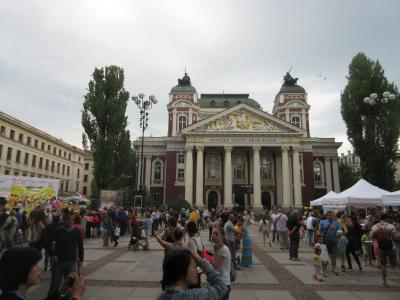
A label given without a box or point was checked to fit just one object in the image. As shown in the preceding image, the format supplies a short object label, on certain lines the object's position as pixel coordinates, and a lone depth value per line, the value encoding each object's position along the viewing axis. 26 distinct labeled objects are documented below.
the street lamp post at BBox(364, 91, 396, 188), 28.11
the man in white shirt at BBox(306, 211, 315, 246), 16.27
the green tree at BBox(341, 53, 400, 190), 28.16
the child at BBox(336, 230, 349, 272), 10.17
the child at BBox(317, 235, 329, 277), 9.09
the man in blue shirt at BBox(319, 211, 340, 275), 10.22
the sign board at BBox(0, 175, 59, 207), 19.44
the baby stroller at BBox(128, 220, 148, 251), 14.26
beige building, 43.94
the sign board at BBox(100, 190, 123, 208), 24.58
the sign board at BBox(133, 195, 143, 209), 26.16
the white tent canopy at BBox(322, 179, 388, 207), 17.87
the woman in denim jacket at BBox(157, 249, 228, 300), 2.46
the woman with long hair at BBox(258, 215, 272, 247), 17.02
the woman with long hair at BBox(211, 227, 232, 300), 4.74
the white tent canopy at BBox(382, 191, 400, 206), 16.12
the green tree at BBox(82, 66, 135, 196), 30.47
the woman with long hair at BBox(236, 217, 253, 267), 10.70
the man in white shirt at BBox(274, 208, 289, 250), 14.75
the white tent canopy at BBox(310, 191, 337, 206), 21.88
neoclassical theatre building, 41.84
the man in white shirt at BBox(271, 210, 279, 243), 17.42
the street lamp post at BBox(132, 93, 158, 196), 23.73
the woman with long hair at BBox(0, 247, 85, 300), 2.26
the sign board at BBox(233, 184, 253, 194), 37.89
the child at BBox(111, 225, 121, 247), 15.39
